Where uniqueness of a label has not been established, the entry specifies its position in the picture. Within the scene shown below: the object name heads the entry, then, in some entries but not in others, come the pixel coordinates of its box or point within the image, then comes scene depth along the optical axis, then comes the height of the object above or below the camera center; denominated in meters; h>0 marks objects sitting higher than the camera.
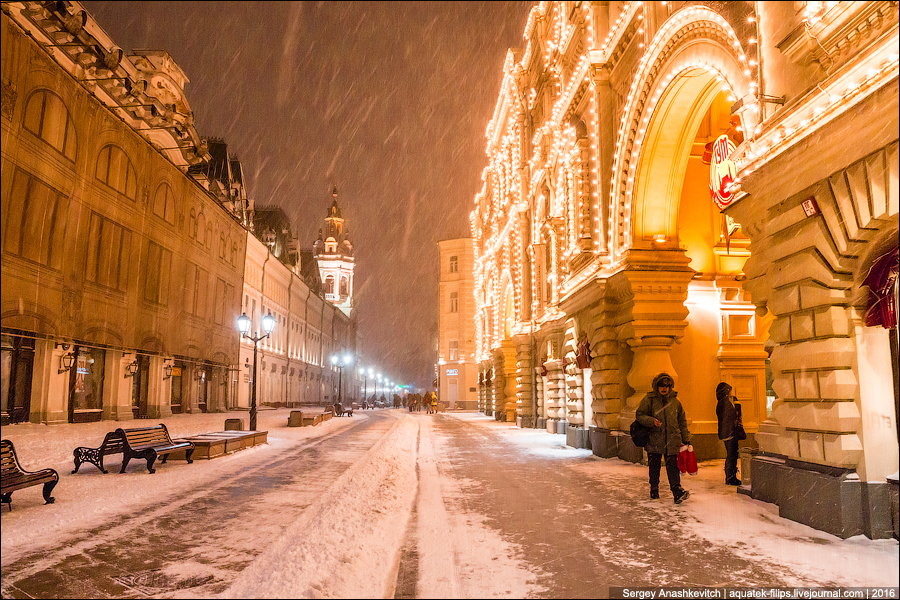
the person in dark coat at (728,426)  11.03 -0.93
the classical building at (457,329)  69.81 +5.17
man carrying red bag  9.20 -0.79
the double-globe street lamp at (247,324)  20.82 +1.71
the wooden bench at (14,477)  7.75 -1.37
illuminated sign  12.27 +4.15
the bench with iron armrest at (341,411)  40.50 -2.50
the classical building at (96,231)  18.17 +5.22
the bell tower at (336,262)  108.75 +19.61
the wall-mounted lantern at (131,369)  25.88 +0.16
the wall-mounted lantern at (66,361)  20.72 +0.39
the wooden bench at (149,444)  11.80 -1.43
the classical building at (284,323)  46.97 +5.09
